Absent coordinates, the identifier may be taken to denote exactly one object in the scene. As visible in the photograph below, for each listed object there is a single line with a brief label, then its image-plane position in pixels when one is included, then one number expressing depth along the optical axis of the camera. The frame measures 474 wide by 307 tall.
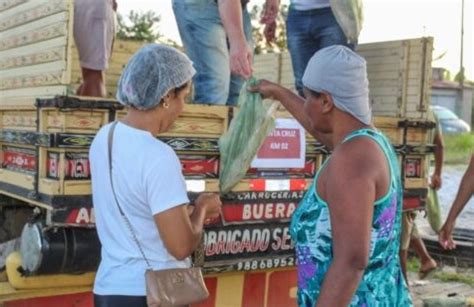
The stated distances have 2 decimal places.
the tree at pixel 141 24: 30.61
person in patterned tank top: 2.22
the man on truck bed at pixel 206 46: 4.16
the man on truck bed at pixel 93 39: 4.07
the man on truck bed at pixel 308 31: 4.52
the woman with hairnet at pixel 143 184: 2.46
